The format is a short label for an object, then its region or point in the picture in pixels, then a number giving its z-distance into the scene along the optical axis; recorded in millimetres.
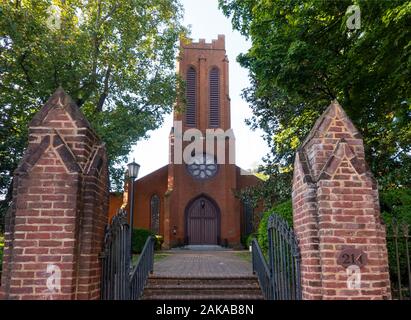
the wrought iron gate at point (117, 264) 4320
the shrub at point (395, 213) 7180
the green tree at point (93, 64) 14109
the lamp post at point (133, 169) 11148
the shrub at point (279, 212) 8297
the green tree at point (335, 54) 6727
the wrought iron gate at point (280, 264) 4367
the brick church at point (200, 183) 25797
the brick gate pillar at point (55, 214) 3670
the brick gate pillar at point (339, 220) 3787
